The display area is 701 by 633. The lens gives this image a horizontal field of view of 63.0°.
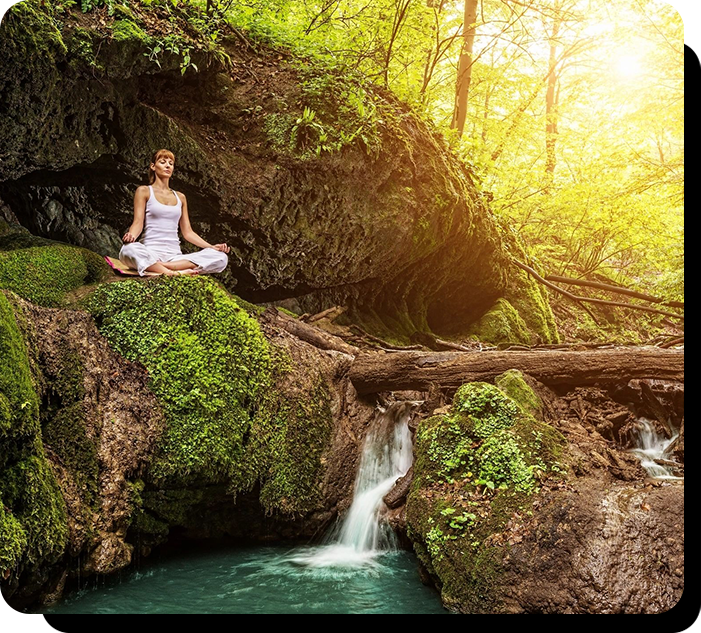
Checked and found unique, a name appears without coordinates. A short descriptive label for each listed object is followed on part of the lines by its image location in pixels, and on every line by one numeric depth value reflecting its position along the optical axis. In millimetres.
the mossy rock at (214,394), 4359
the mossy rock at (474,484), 3641
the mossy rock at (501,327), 8664
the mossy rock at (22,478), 3088
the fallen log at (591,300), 8033
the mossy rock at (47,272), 4430
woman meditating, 4781
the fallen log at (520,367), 5398
